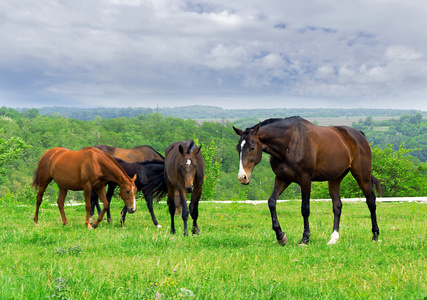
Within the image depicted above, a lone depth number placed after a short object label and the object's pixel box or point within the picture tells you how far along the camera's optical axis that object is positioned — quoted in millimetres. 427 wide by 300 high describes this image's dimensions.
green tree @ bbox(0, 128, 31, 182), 47131
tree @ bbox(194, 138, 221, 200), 36719
